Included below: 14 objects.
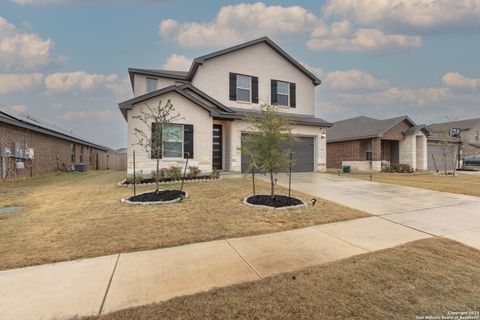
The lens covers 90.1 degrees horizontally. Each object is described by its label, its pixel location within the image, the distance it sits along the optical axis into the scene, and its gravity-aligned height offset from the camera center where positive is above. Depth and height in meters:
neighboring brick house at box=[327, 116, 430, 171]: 19.20 +1.13
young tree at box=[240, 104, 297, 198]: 7.04 +0.44
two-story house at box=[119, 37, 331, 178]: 11.71 +3.18
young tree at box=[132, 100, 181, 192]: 10.88 +1.71
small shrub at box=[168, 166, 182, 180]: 10.99 -0.68
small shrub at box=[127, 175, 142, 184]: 10.29 -0.94
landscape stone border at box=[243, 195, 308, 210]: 6.42 -1.32
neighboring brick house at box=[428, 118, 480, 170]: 22.08 +0.79
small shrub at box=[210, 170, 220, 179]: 11.71 -0.83
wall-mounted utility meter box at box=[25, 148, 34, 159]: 13.90 +0.32
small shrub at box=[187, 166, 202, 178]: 11.49 -0.67
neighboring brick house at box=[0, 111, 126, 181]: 12.30 +0.64
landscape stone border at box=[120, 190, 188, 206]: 6.87 -1.27
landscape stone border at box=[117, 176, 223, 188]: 10.02 -1.08
